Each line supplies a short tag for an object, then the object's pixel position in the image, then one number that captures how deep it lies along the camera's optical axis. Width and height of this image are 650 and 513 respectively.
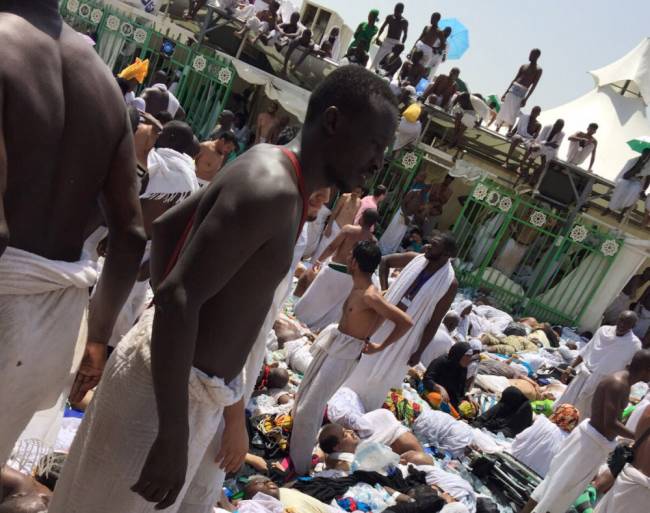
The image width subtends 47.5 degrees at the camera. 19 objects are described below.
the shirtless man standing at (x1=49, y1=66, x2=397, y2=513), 1.66
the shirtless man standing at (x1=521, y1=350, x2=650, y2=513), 5.23
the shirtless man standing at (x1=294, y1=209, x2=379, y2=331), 8.28
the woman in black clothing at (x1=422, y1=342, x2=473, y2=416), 7.61
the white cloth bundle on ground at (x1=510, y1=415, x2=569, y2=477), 6.52
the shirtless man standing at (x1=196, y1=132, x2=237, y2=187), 6.55
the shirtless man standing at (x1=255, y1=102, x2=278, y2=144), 13.51
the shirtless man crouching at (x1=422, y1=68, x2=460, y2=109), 14.69
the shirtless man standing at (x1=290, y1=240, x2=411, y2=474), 4.91
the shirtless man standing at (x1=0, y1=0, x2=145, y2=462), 1.73
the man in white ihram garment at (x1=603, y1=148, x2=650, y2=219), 13.67
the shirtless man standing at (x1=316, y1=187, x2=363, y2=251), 10.02
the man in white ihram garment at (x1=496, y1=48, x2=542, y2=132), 15.59
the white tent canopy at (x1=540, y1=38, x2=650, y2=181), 17.55
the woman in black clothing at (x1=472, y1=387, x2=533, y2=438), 7.50
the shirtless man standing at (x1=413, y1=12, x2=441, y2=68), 15.92
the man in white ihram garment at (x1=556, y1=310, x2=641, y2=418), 8.62
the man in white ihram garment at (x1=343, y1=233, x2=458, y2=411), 6.26
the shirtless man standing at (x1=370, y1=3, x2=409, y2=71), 15.98
